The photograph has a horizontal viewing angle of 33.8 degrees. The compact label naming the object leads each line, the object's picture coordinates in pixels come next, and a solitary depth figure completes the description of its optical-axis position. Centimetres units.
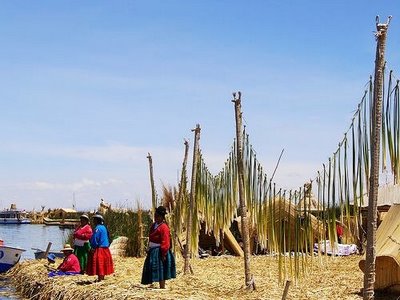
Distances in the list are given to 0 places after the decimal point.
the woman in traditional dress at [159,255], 1049
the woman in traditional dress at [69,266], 1320
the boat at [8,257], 1650
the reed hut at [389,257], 947
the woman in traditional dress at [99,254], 1172
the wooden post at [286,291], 802
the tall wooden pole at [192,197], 1259
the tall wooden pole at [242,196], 1029
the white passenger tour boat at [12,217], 7362
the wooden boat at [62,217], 6456
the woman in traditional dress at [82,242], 1300
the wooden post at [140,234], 1773
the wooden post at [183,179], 1352
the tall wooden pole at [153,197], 1589
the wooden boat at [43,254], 1790
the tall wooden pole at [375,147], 724
